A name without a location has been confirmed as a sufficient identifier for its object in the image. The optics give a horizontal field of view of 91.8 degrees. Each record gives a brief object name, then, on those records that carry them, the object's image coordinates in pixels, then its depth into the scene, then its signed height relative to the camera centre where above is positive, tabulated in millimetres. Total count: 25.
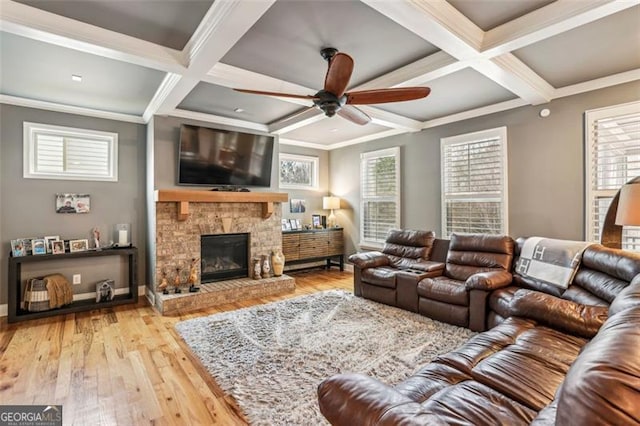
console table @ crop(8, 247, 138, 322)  3611 -940
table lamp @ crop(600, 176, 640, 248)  2266 +49
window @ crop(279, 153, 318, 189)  6480 +887
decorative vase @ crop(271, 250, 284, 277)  5172 -861
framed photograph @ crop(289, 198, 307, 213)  6508 +154
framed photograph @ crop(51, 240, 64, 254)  3943 -434
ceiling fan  2311 +988
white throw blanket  2898 -479
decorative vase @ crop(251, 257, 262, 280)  4949 -905
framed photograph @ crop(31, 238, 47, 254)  3819 -408
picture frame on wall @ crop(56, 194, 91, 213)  4121 +134
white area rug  2146 -1256
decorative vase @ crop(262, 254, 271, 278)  5078 -899
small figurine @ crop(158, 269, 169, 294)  4180 -977
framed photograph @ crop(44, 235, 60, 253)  3916 -356
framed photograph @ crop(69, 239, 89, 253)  4078 -435
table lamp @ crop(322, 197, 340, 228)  6750 +201
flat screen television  4473 +848
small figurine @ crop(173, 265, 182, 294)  4234 -973
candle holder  4430 -322
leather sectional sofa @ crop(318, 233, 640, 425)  724 -725
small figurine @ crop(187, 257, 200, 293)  4305 -928
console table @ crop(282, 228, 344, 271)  5899 -679
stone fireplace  4211 -344
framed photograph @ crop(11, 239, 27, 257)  3727 -428
